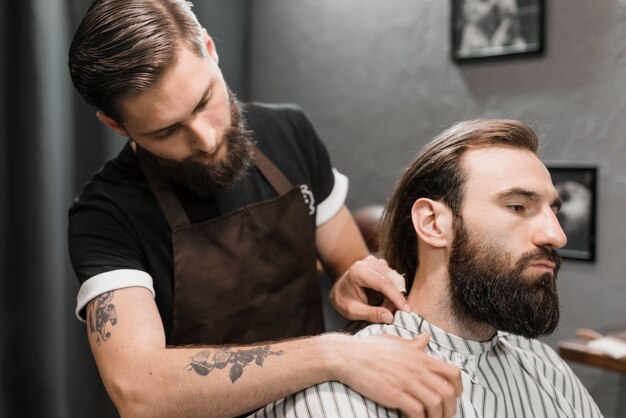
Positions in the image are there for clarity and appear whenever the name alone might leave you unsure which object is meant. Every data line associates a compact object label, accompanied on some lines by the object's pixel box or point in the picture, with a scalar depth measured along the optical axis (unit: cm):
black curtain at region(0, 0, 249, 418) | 252
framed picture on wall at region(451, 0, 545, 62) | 252
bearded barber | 136
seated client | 148
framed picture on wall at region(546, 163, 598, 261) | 238
